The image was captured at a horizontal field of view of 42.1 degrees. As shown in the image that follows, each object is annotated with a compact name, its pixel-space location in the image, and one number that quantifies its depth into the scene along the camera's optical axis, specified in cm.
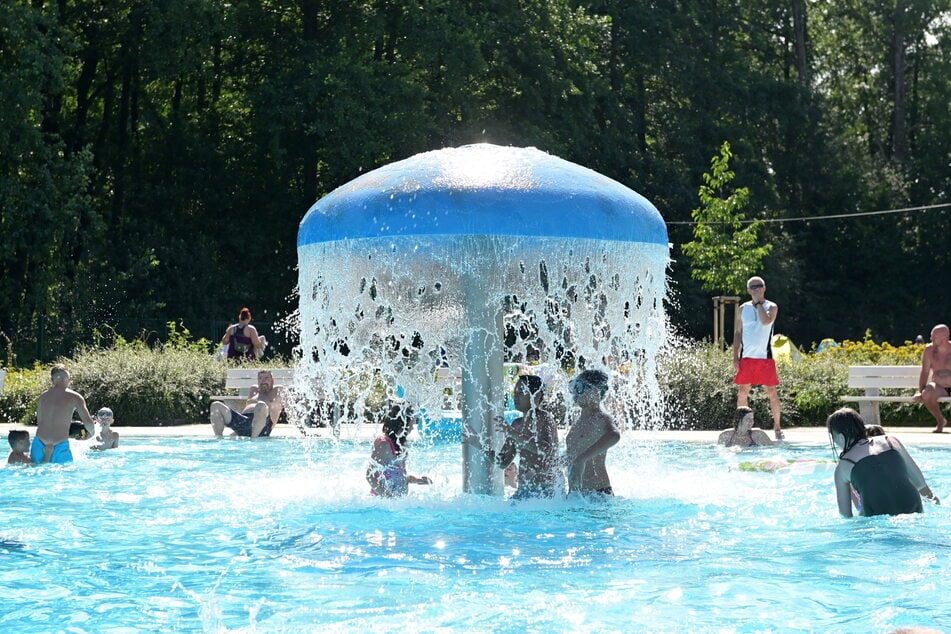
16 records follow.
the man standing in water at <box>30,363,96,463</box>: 1211
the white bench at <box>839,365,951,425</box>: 1543
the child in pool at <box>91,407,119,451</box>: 1346
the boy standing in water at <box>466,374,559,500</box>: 855
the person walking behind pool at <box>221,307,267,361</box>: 1944
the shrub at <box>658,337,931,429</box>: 1622
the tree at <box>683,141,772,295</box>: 2980
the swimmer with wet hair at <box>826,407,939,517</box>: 806
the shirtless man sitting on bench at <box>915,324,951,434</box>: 1491
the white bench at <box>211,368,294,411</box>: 1709
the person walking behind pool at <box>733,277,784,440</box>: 1398
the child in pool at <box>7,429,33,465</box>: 1220
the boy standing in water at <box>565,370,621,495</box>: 846
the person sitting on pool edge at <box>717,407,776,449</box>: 1311
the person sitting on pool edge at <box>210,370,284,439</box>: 1523
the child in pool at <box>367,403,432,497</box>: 912
